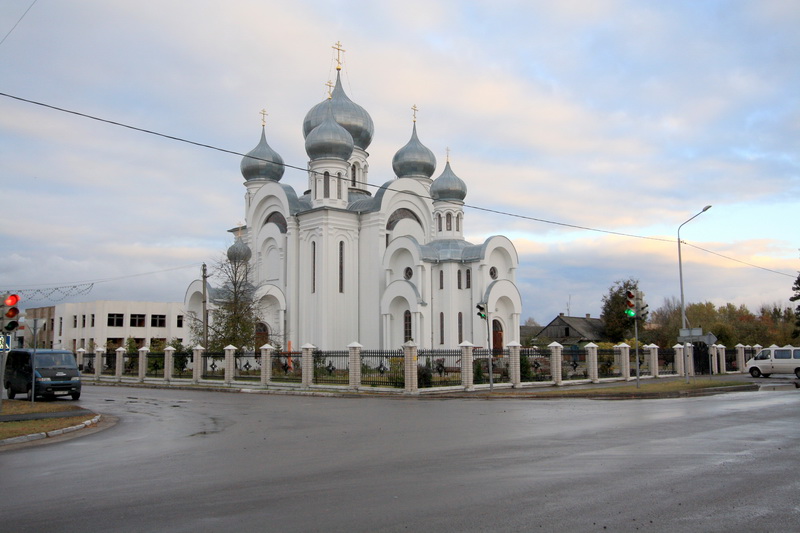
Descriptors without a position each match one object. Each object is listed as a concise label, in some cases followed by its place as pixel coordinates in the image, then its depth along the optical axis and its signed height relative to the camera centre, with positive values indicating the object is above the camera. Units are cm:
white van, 3475 -111
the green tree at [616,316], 5834 +198
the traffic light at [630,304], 2451 +126
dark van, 2258 -98
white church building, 4081 +450
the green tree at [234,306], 3906 +210
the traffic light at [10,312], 1642 +73
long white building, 6925 +198
